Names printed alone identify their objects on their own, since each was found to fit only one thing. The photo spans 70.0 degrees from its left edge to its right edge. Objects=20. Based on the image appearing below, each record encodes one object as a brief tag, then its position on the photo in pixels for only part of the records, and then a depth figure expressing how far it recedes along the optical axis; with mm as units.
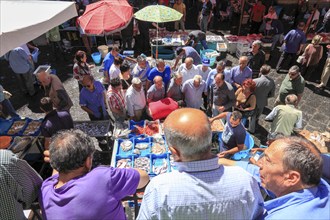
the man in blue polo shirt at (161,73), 5773
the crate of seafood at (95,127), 4797
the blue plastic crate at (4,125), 4709
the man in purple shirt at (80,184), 1721
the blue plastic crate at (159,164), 3930
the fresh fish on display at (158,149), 4309
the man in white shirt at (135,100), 5051
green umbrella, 6637
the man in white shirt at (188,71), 5933
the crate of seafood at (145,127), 4789
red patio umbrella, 6738
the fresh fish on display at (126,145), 4367
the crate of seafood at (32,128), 4582
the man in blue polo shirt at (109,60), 6504
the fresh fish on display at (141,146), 4414
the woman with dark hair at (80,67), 5734
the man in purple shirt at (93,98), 4746
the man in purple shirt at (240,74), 5828
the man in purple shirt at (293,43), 7871
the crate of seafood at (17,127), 4660
